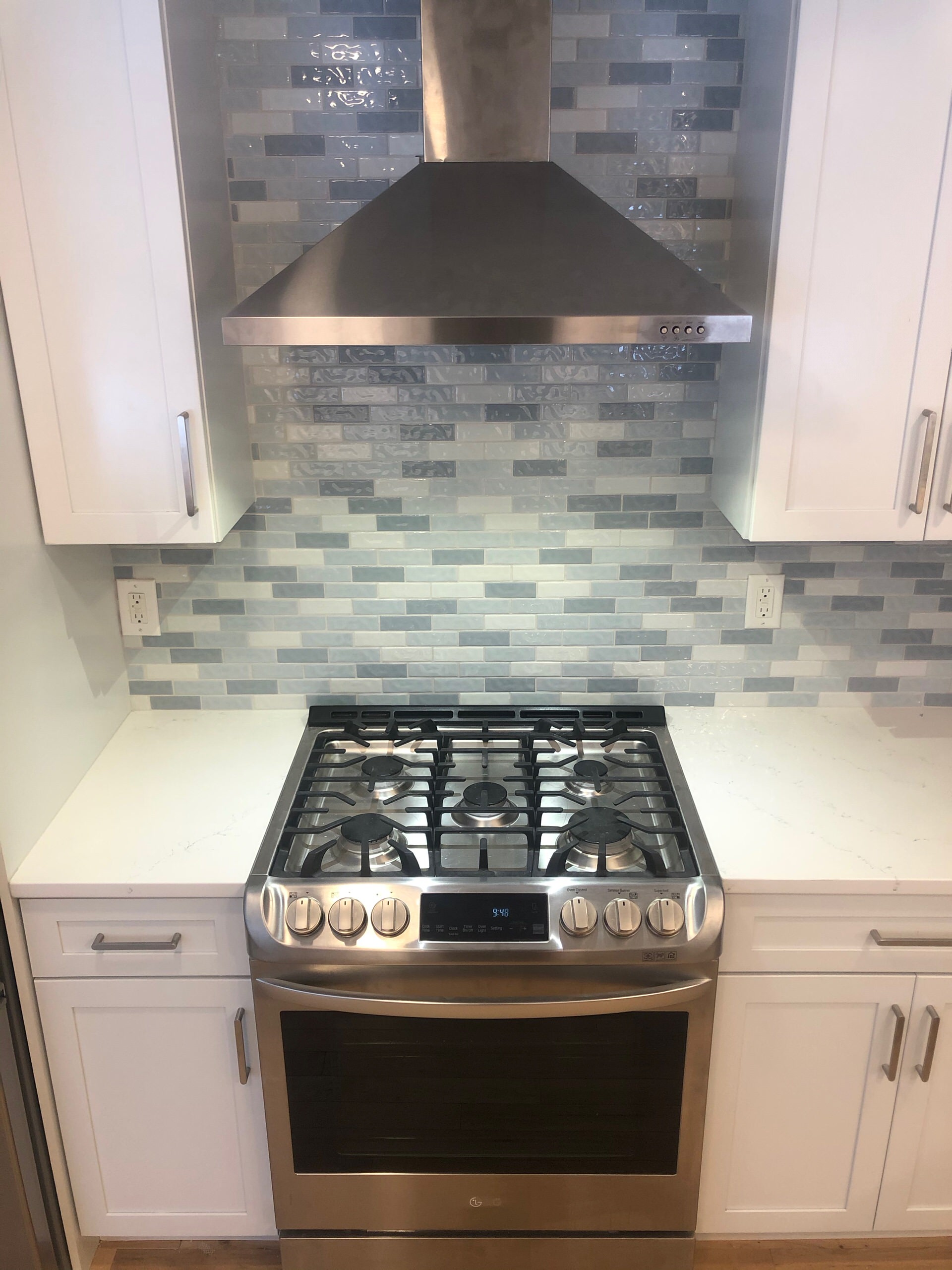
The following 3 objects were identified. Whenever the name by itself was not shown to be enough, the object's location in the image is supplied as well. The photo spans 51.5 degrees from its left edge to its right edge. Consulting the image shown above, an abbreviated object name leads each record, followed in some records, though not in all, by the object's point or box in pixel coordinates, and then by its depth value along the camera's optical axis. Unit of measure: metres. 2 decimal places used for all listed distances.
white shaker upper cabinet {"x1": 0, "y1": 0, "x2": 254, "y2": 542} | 1.57
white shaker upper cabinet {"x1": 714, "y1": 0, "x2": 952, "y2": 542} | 1.57
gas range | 1.66
